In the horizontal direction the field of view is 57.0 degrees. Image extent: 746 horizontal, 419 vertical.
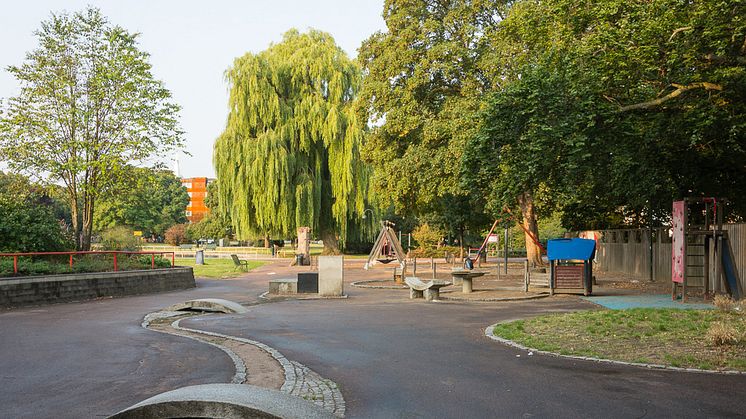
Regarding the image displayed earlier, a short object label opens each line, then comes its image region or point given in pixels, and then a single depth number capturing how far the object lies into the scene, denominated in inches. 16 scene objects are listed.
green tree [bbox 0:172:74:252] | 903.7
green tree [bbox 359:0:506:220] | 1262.3
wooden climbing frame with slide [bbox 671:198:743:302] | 692.1
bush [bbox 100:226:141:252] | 1241.4
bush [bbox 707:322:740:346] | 390.6
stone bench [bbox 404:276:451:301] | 780.6
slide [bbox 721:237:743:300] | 685.3
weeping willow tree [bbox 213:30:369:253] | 1657.2
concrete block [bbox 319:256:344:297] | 853.2
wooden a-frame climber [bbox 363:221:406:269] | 1332.4
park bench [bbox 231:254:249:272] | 1505.9
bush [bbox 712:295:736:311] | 525.0
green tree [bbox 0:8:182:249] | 1063.6
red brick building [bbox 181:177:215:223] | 7308.1
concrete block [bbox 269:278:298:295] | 900.5
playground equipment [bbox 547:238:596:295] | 817.5
